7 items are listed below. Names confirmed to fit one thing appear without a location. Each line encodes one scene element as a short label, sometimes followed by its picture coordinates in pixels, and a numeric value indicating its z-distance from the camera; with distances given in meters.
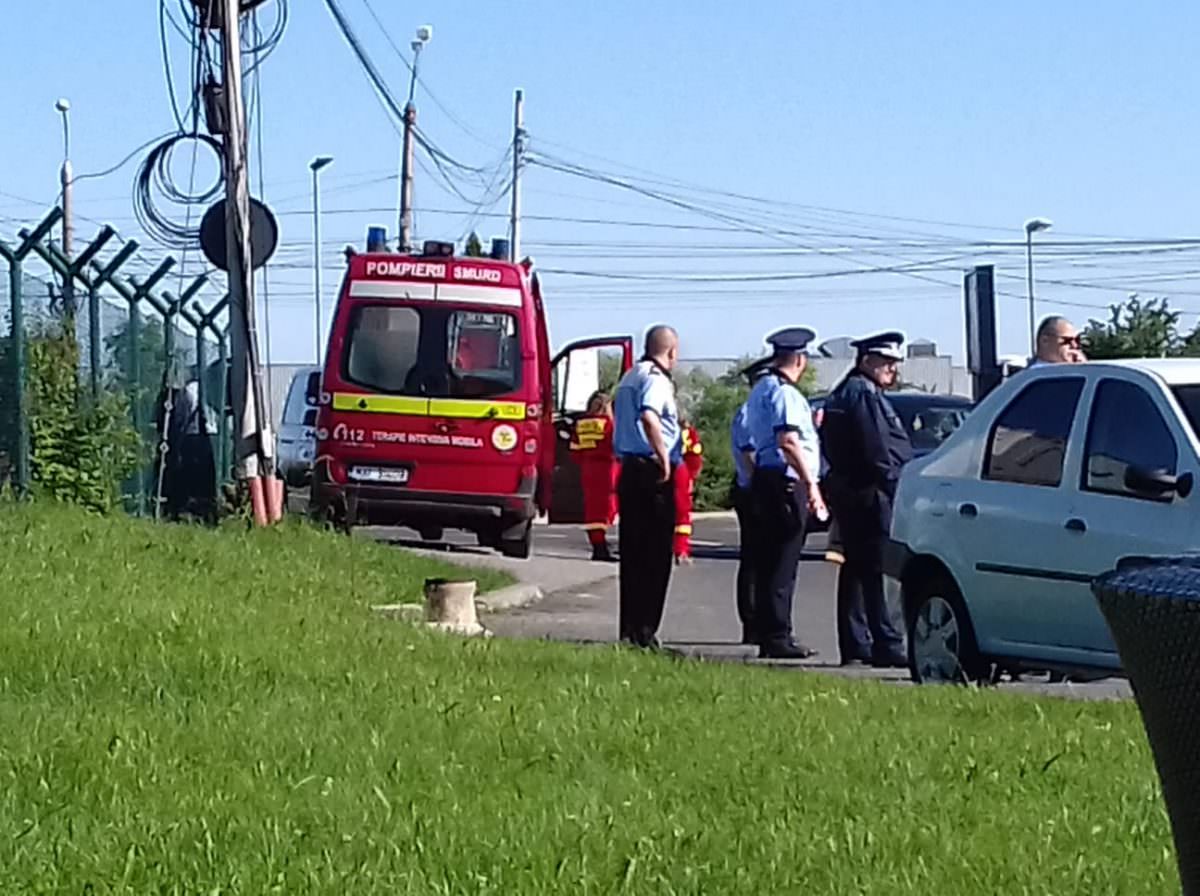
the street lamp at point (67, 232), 17.41
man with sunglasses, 12.16
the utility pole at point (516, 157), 45.50
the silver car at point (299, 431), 28.80
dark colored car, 22.00
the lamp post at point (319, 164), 48.44
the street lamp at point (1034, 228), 55.41
